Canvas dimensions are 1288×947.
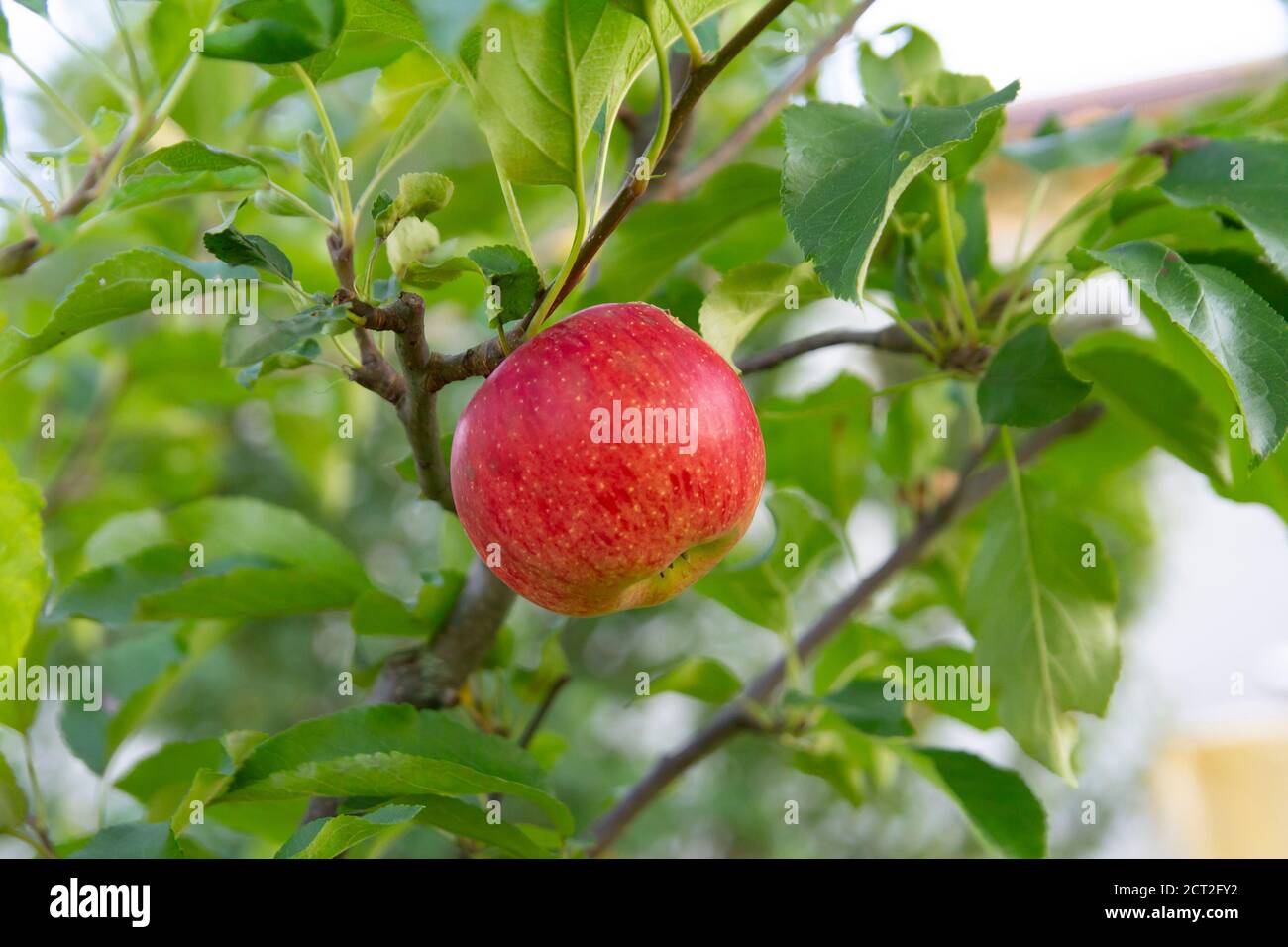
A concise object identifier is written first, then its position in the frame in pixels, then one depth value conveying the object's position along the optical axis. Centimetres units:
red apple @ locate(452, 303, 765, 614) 32
